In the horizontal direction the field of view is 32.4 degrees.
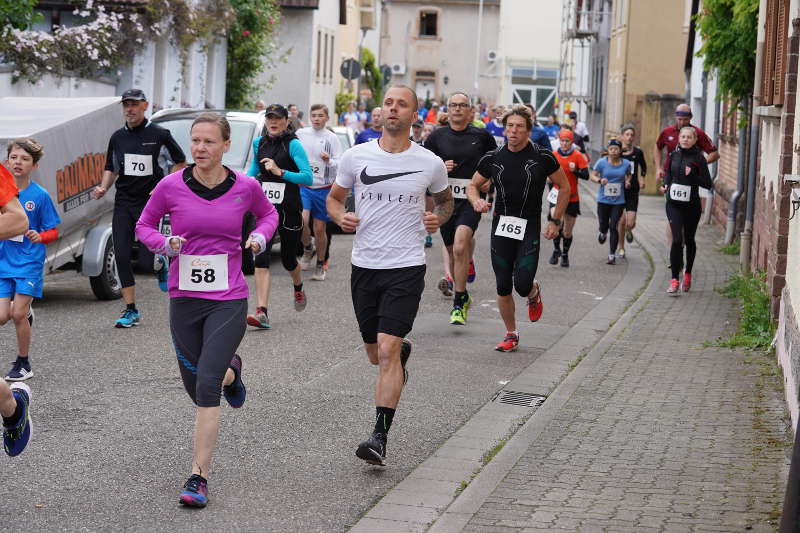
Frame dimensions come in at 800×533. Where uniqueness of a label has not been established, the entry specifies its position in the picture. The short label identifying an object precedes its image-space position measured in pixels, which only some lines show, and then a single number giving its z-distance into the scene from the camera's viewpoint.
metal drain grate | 8.93
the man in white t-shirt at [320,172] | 15.21
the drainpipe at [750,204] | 16.11
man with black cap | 11.34
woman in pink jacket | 6.39
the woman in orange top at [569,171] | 17.59
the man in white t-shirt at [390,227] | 7.13
